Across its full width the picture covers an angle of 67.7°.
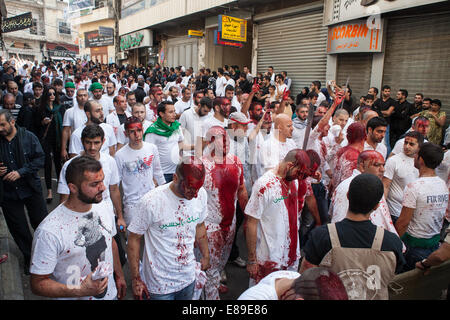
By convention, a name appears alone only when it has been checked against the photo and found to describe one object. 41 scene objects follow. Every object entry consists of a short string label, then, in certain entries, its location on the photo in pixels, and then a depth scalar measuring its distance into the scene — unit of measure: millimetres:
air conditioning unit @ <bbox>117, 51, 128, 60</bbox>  32994
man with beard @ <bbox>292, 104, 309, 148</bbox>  5746
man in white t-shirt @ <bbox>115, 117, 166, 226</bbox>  4180
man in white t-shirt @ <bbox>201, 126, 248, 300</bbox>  3645
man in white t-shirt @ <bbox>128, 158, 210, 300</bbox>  2672
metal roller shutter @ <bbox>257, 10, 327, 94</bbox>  13422
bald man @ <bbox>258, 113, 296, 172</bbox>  4512
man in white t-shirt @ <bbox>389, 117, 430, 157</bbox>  5277
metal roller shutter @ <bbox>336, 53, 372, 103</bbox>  11680
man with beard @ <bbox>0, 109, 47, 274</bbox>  4160
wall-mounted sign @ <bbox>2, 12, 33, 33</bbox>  24120
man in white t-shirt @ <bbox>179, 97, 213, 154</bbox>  6316
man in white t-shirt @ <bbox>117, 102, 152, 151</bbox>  5527
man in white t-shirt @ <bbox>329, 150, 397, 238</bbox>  3180
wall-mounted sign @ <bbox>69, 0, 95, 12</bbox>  39150
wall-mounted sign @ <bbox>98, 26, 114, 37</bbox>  32850
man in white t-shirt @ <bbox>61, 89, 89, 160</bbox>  5984
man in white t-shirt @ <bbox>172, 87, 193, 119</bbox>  8461
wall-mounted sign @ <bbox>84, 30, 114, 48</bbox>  33975
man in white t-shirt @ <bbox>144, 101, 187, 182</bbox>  5117
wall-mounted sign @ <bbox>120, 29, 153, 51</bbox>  26297
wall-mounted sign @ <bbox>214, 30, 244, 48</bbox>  15203
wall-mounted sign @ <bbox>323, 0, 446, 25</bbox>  9452
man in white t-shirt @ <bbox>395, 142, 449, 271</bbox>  3428
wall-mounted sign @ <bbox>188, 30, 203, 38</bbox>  19281
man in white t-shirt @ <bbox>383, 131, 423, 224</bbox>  4062
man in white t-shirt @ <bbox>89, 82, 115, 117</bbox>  7719
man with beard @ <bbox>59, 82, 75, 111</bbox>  8398
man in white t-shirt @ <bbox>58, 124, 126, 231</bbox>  3621
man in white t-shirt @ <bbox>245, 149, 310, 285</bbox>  3158
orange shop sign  10844
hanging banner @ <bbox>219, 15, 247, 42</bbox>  15292
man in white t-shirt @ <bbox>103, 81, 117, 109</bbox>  9248
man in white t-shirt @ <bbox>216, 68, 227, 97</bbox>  13469
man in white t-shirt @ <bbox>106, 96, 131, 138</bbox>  6754
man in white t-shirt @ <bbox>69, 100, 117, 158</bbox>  5012
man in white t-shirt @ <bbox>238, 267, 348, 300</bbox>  1660
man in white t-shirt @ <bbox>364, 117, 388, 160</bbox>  4449
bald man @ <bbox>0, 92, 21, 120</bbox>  6000
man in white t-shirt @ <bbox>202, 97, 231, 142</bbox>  5531
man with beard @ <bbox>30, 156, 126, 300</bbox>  2232
